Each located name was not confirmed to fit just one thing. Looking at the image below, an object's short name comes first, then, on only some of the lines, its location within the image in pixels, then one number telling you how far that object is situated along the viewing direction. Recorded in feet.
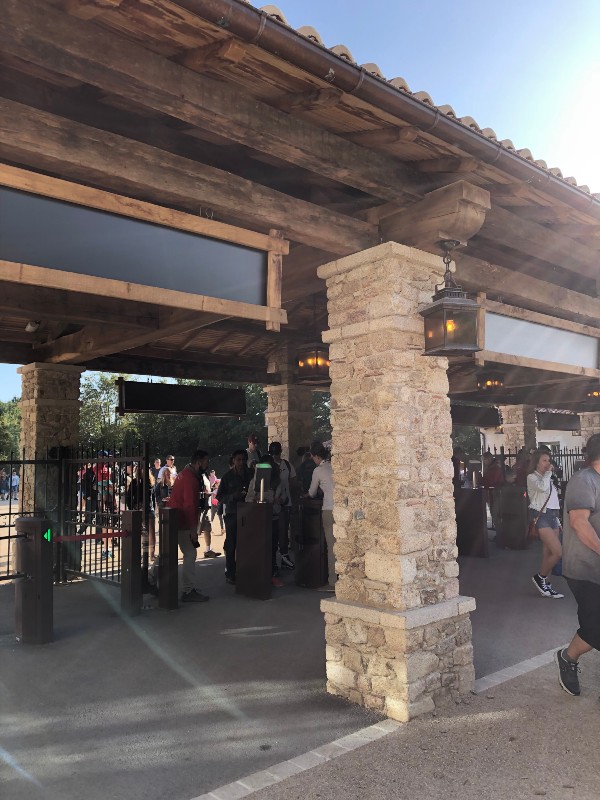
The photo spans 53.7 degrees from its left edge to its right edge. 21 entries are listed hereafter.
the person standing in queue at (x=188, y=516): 23.17
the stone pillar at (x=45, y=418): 28.12
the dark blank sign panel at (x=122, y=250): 10.30
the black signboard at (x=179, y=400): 32.14
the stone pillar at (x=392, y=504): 13.25
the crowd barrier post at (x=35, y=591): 18.25
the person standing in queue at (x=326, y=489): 24.32
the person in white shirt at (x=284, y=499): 27.78
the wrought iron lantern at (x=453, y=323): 13.65
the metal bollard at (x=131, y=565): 21.30
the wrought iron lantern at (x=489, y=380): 39.24
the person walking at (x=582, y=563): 13.66
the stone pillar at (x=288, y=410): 36.78
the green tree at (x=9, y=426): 134.92
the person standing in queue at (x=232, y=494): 26.81
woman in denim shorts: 23.52
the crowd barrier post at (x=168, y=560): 22.04
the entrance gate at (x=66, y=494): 26.86
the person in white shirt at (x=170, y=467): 37.09
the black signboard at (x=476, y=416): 48.01
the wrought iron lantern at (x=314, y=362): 28.86
